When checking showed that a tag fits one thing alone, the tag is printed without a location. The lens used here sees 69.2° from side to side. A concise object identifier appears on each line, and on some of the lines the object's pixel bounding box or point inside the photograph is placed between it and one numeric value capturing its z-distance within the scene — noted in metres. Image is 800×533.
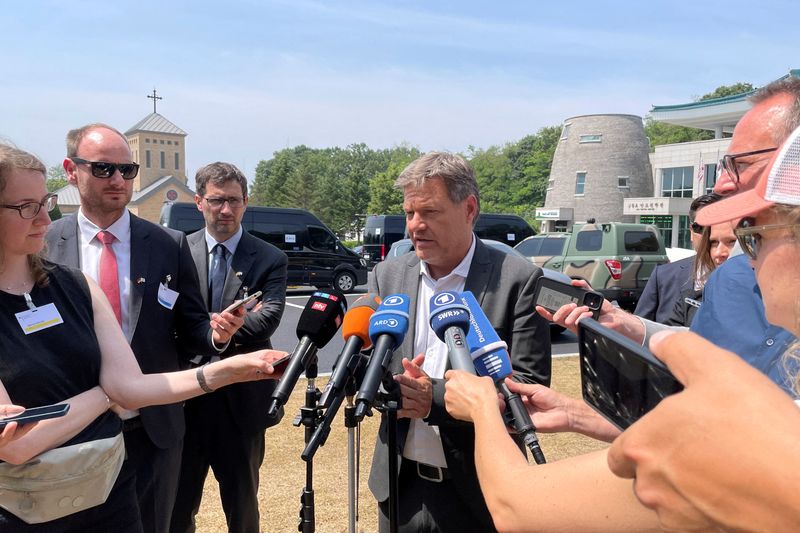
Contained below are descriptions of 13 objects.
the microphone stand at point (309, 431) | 1.65
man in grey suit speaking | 2.39
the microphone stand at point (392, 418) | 1.80
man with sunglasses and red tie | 2.93
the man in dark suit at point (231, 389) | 3.70
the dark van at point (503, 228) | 22.73
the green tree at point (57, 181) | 93.73
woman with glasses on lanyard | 1.95
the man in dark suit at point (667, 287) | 4.68
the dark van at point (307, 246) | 18.08
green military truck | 12.09
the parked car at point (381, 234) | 24.09
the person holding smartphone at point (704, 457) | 0.75
